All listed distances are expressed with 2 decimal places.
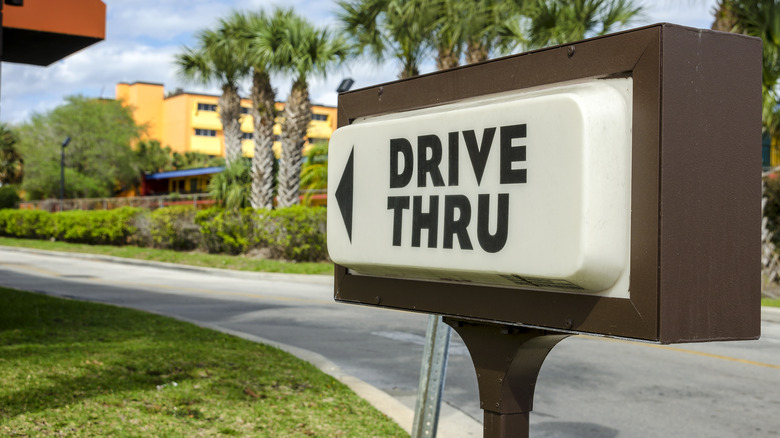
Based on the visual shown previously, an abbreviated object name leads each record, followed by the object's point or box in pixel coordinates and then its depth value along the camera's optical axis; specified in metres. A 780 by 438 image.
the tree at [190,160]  71.69
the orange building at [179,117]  79.62
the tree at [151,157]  64.31
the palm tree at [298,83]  24.84
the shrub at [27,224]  37.16
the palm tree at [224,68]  28.31
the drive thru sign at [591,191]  1.45
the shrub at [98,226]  31.67
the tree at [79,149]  56.34
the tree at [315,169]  30.18
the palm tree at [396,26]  20.03
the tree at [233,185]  27.39
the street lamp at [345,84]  15.37
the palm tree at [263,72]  25.20
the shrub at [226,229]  25.77
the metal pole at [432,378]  2.93
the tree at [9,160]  67.75
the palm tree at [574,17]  17.44
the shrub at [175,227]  28.55
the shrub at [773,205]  16.56
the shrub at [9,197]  46.03
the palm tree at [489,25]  19.12
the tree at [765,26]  15.16
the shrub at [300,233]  23.28
